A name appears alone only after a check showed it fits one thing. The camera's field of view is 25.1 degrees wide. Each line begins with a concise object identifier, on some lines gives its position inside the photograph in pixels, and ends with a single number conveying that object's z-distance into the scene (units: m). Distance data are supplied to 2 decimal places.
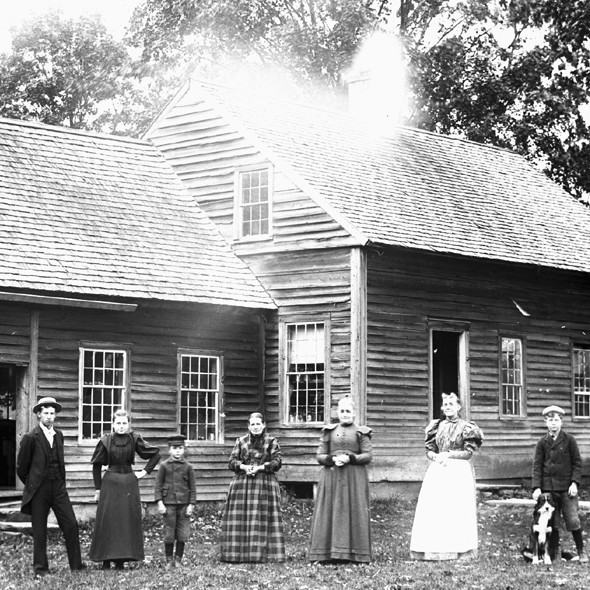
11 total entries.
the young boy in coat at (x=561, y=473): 14.95
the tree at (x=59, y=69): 37.88
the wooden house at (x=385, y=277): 21.77
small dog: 14.73
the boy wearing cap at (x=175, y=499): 14.98
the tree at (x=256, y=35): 35.81
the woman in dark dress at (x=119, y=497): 14.40
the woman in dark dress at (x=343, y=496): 14.53
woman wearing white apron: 14.73
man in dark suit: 14.12
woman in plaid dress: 14.81
